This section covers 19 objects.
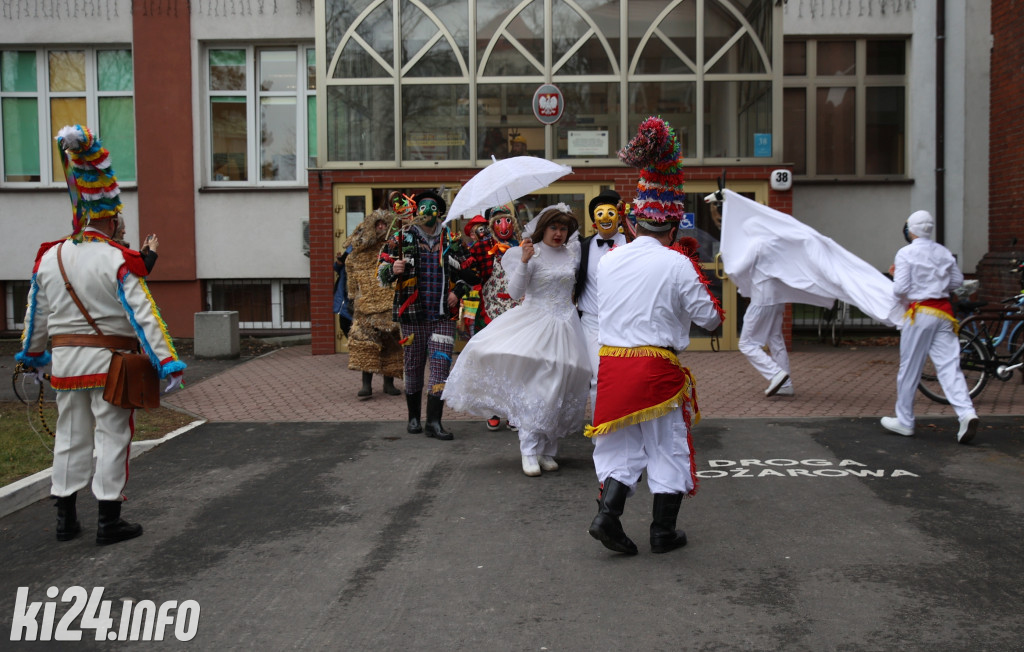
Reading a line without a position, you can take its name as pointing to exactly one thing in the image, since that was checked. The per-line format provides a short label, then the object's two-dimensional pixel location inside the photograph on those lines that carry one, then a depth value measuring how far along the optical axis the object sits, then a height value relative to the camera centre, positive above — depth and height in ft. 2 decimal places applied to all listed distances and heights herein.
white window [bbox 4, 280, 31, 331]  56.95 -1.65
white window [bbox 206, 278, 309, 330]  56.18 -1.53
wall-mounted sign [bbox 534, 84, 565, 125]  47.75 +7.52
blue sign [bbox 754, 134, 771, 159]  48.06 +5.52
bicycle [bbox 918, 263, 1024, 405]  34.24 -2.74
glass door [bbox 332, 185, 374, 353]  48.91 +2.89
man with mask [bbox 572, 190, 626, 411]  25.63 +0.52
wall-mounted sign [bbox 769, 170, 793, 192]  47.39 +3.94
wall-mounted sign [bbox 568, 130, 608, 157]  48.39 +5.80
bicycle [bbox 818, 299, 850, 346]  53.21 -2.73
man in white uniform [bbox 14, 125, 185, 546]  19.31 -1.08
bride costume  24.47 -2.19
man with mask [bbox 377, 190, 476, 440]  29.04 -0.52
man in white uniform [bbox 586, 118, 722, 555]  17.99 -1.91
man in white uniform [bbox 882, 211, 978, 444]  28.37 -1.39
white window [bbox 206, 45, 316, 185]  55.26 +8.29
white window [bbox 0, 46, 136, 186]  55.72 +9.22
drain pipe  52.08 +7.30
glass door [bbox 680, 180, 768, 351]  48.16 +0.88
